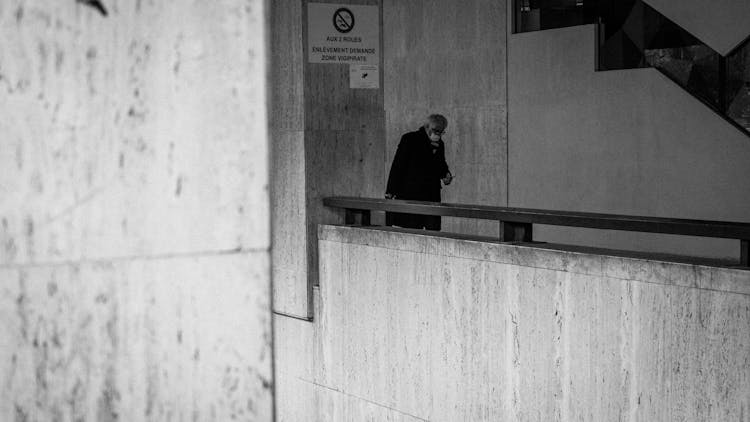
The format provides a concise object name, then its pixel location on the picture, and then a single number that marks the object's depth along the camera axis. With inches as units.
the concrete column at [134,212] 69.1
